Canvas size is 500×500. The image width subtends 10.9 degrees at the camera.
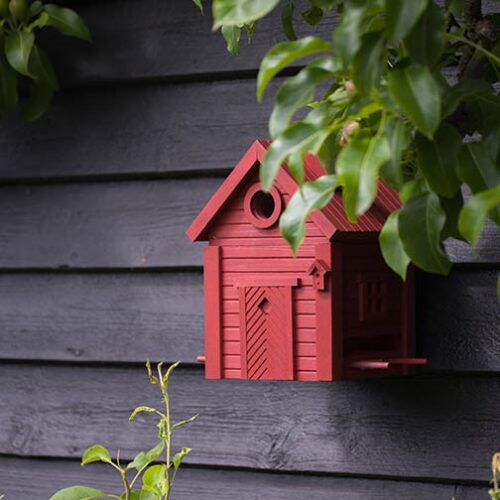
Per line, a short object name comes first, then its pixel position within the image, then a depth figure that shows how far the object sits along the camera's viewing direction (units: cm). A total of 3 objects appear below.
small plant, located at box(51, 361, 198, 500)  260
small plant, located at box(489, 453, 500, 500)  234
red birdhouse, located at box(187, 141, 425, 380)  264
